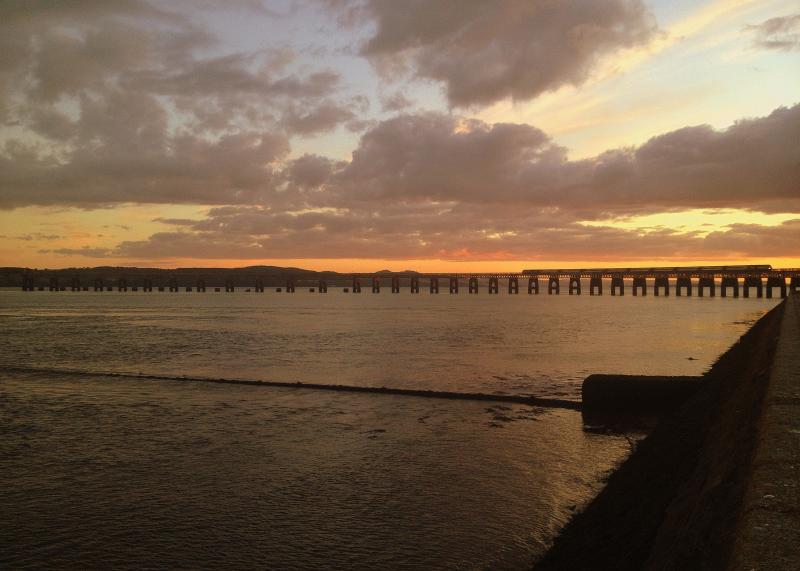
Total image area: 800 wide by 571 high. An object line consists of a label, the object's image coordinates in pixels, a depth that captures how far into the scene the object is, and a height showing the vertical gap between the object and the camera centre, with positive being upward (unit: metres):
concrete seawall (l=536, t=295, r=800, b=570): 3.52 -1.70
